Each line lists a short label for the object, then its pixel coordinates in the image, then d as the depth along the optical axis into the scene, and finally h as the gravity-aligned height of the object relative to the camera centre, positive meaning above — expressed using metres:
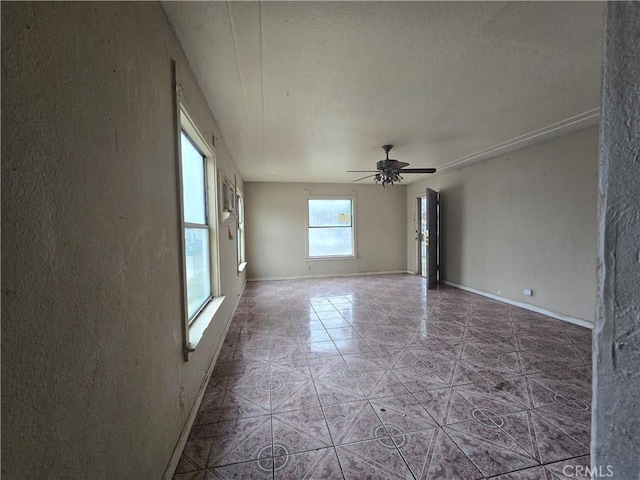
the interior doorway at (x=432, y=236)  5.68 -0.17
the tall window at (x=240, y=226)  5.12 +0.08
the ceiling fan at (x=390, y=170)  3.79 +0.82
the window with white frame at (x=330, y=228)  7.00 +0.04
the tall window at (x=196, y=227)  2.11 +0.03
